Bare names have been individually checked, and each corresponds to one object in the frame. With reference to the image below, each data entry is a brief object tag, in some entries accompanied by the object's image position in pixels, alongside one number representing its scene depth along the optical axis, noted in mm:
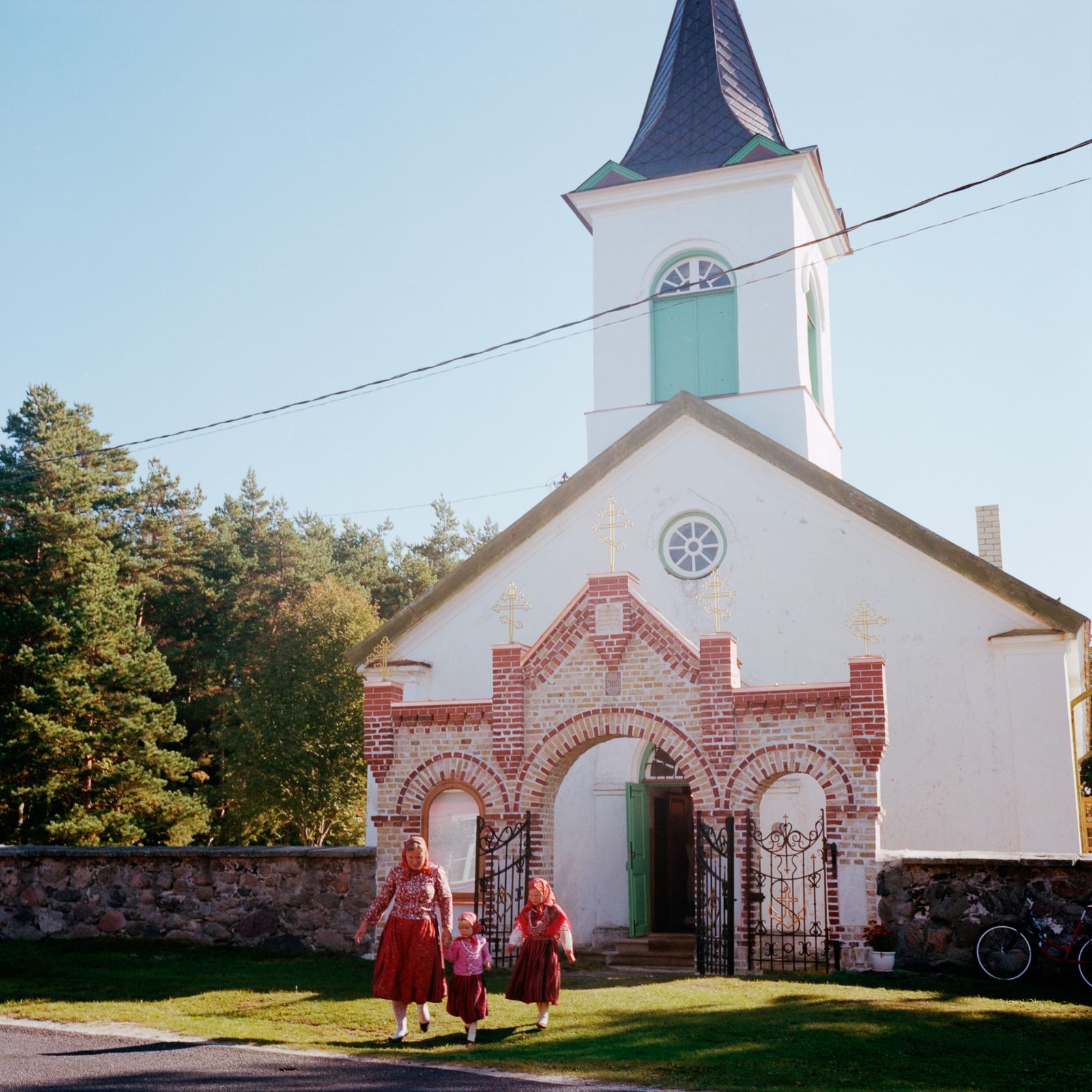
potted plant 12461
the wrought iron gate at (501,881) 13430
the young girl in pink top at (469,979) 9602
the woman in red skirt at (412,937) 9688
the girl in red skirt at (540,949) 9945
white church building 13172
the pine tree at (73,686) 31672
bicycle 11969
